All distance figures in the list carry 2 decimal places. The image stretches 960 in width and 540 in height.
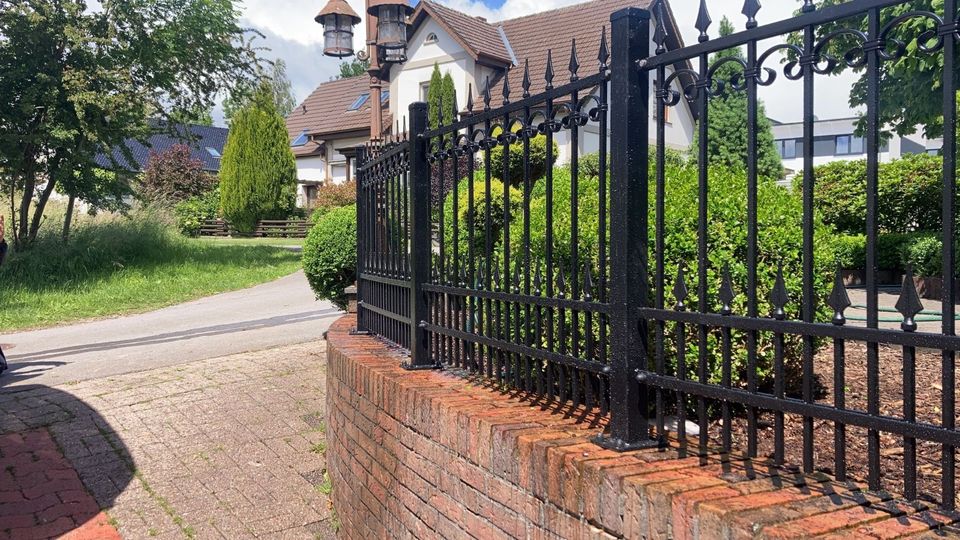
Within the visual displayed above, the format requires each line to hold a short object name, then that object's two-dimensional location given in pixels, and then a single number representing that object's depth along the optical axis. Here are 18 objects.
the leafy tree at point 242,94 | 20.88
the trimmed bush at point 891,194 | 12.65
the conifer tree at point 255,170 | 33.94
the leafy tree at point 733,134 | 25.78
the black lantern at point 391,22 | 9.67
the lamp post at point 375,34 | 9.73
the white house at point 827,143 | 46.53
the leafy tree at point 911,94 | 10.34
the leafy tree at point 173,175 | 37.81
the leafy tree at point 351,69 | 67.06
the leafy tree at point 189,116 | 20.02
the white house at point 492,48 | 25.14
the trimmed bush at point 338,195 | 24.47
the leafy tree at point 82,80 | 16.11
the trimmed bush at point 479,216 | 7.40
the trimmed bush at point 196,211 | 35.09
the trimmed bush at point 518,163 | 9.85
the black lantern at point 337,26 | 10.52
